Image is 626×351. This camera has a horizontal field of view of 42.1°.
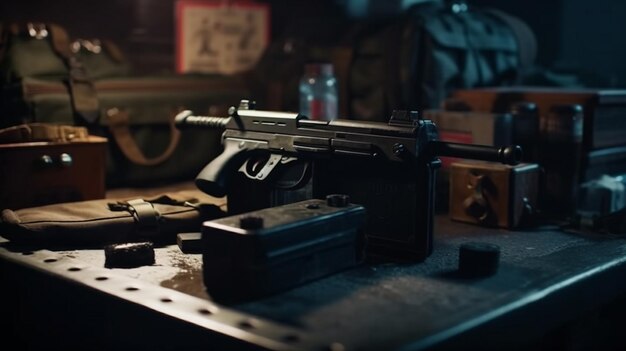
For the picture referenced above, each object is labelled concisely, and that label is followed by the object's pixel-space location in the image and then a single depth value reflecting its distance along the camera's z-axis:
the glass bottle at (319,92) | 2.12
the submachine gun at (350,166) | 1.30
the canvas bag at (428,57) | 2.09
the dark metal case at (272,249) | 1.08
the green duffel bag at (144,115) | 1.83
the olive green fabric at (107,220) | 1.37
